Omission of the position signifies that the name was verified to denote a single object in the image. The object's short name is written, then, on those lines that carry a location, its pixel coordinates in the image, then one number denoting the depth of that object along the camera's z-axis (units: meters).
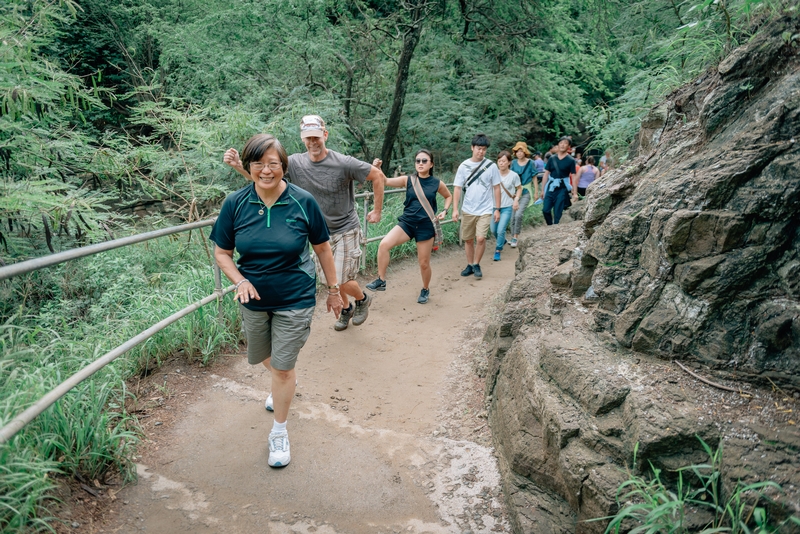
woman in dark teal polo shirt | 3.16
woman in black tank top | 6.57
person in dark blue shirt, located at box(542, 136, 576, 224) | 9.76
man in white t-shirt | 7.57
